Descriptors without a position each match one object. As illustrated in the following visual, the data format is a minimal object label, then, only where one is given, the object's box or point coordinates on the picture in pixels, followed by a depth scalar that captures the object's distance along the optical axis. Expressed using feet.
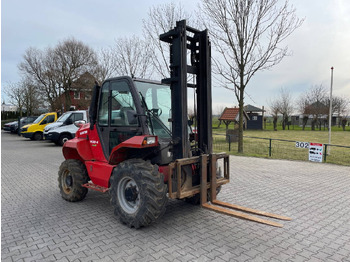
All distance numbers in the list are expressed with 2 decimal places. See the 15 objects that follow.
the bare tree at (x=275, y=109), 150.87
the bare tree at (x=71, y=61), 100.42
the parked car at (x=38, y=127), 67.29
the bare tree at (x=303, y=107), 145.42
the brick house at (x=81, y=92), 99.78
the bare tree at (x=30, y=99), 127.72
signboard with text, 34.12
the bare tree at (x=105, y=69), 72.66
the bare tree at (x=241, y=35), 40.60
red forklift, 13.05
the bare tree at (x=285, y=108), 151.28
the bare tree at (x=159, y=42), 50.34
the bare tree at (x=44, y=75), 102.63
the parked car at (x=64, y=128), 54.65
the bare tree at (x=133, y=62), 61.00
